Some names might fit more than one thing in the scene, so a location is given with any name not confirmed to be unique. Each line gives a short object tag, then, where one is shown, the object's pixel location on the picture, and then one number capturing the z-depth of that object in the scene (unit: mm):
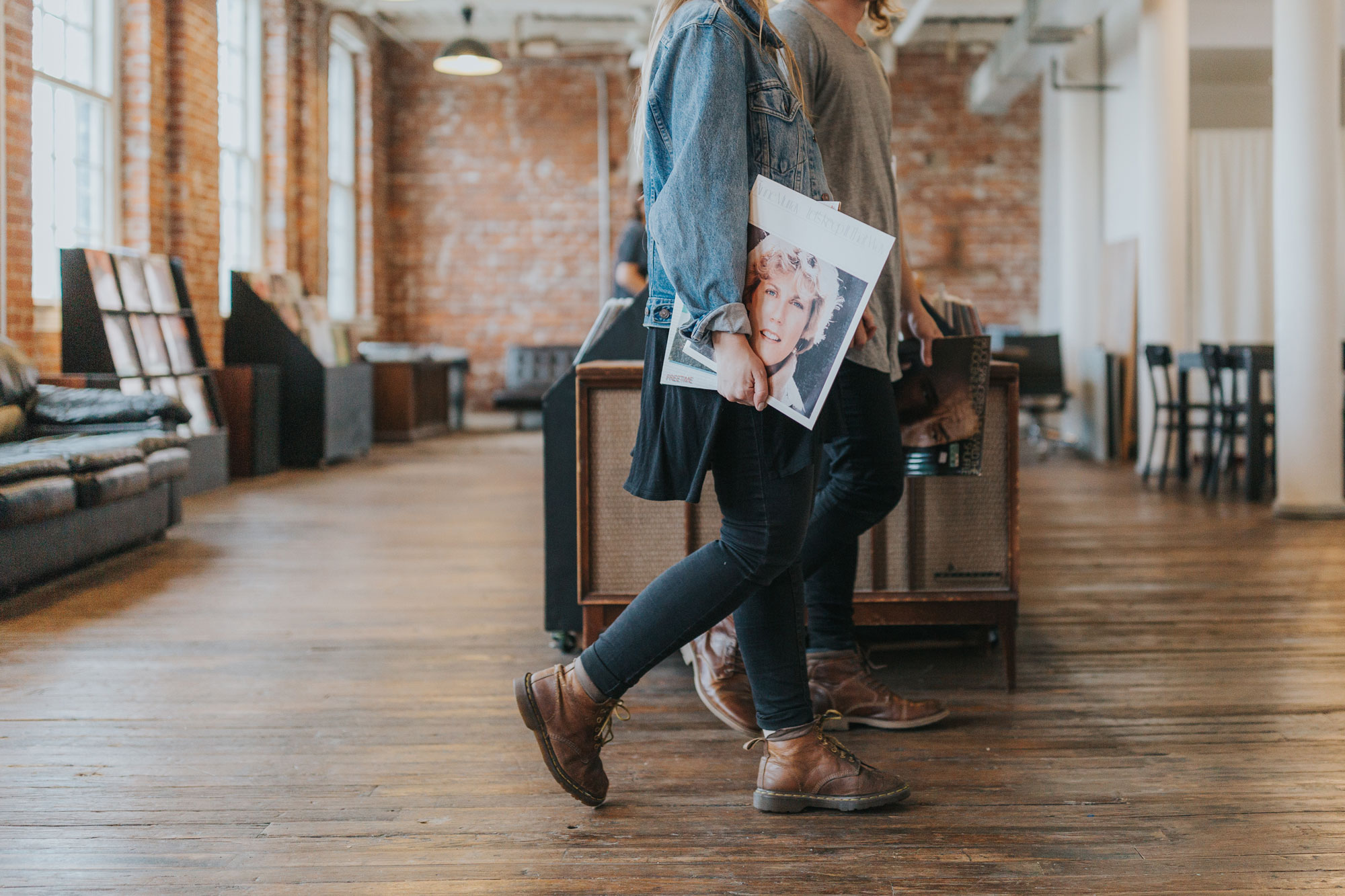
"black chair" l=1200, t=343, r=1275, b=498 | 5902
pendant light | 8375
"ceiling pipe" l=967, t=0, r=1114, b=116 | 8039
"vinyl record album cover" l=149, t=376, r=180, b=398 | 6152
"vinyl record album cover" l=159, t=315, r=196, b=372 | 6383
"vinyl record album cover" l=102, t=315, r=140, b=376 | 5789
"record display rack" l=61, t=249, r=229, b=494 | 5715
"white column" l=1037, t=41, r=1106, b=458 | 9195
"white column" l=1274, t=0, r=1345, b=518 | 5254
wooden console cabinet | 2477
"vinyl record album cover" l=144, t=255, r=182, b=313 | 6359
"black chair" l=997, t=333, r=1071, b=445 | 8492
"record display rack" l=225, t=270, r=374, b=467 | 7426
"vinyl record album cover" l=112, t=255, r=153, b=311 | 6038
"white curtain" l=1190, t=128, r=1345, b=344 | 8375
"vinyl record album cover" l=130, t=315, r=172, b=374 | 6062
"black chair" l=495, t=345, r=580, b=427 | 11367
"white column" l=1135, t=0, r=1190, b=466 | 7027
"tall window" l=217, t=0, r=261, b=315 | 8383
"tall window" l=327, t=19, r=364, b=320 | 10953
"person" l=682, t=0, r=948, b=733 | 1951
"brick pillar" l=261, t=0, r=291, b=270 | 8984
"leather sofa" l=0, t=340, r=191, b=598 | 3512
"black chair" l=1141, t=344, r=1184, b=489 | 6605
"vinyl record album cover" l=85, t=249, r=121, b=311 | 5754
